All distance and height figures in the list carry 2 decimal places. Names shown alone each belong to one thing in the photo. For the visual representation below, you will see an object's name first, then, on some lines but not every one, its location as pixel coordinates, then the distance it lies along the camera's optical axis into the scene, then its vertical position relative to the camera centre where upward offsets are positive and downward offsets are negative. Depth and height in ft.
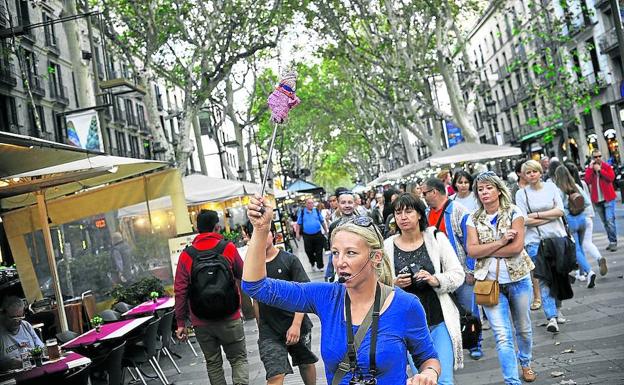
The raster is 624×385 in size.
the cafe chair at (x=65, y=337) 25.99 -2.80
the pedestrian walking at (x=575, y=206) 30.14 -1.47
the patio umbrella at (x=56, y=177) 22.64 +3.36
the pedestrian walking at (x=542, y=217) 23.22 -1.33
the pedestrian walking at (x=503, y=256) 17.52 -1.80
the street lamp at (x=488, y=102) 101.49 +12.18
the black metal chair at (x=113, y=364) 21.30 -3.35
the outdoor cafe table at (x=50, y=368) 18.94 -2.87
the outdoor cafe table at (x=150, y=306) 31.22 -2.79
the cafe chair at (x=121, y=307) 33.47 -2.65
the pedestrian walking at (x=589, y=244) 30.27 -3.25
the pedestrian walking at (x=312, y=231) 54.24 -1.00
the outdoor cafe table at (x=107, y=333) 24.22 -2.86
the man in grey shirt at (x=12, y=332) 22.35 -1.99
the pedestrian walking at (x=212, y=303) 18.99 -1.79
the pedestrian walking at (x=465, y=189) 25.59 +0.07
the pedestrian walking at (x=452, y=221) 19.29 -0.75
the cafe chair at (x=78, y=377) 18.38 -3.08
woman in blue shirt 9.04 -1.24
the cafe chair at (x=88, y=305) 35.12 -2.43
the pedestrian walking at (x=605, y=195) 37.93 -1.52
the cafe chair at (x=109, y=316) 29.40 -2.62
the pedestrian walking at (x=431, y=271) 14.74 -1.58
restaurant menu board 37.93 -0.19
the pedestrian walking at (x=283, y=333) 16.60 -2.65
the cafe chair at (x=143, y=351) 24.91 -3.65
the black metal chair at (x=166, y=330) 27.58 -3.39
